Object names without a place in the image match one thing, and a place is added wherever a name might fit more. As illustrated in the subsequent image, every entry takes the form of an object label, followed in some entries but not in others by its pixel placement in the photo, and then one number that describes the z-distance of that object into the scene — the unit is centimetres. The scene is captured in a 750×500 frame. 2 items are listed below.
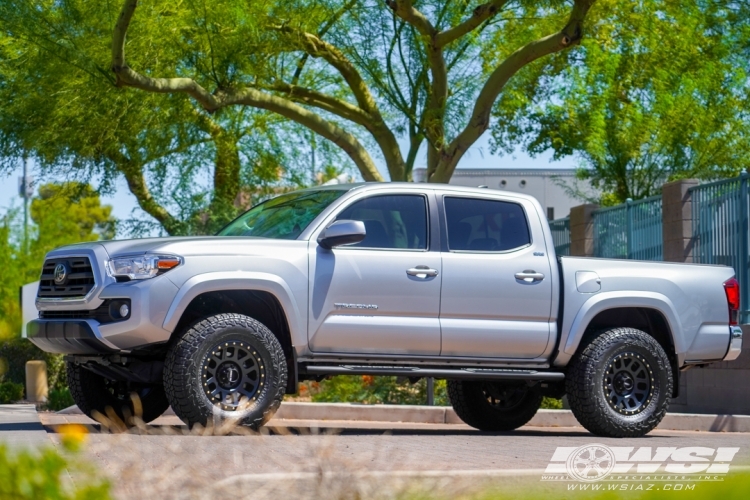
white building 4669
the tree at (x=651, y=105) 2369
